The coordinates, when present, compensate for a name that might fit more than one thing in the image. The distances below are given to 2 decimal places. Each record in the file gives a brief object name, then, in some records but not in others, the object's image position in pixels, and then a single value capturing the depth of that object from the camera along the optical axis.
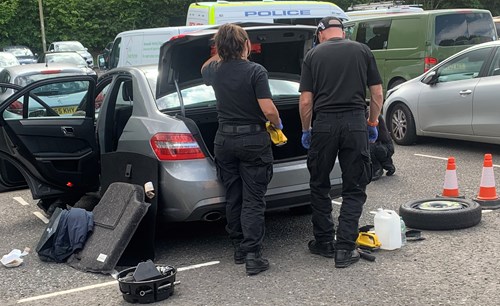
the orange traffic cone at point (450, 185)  6.52
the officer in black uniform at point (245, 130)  4.84
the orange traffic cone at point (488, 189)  6.30
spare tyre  5.61
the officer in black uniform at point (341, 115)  4.80
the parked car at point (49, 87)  9.89
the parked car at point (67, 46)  32.17
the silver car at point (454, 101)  8.54
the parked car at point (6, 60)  20.83
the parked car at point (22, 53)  30.90
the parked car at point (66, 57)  21.69
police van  16.06
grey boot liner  4.97
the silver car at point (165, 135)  5.09
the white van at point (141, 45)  15.65
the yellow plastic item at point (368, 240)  5.18
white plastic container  5.16
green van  12.91
